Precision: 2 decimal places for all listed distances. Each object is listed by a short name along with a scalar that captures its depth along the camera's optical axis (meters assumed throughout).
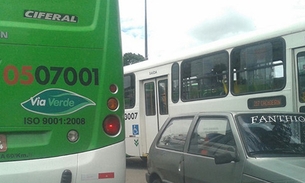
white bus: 8.88
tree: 36.42
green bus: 4.34
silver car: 5.03
